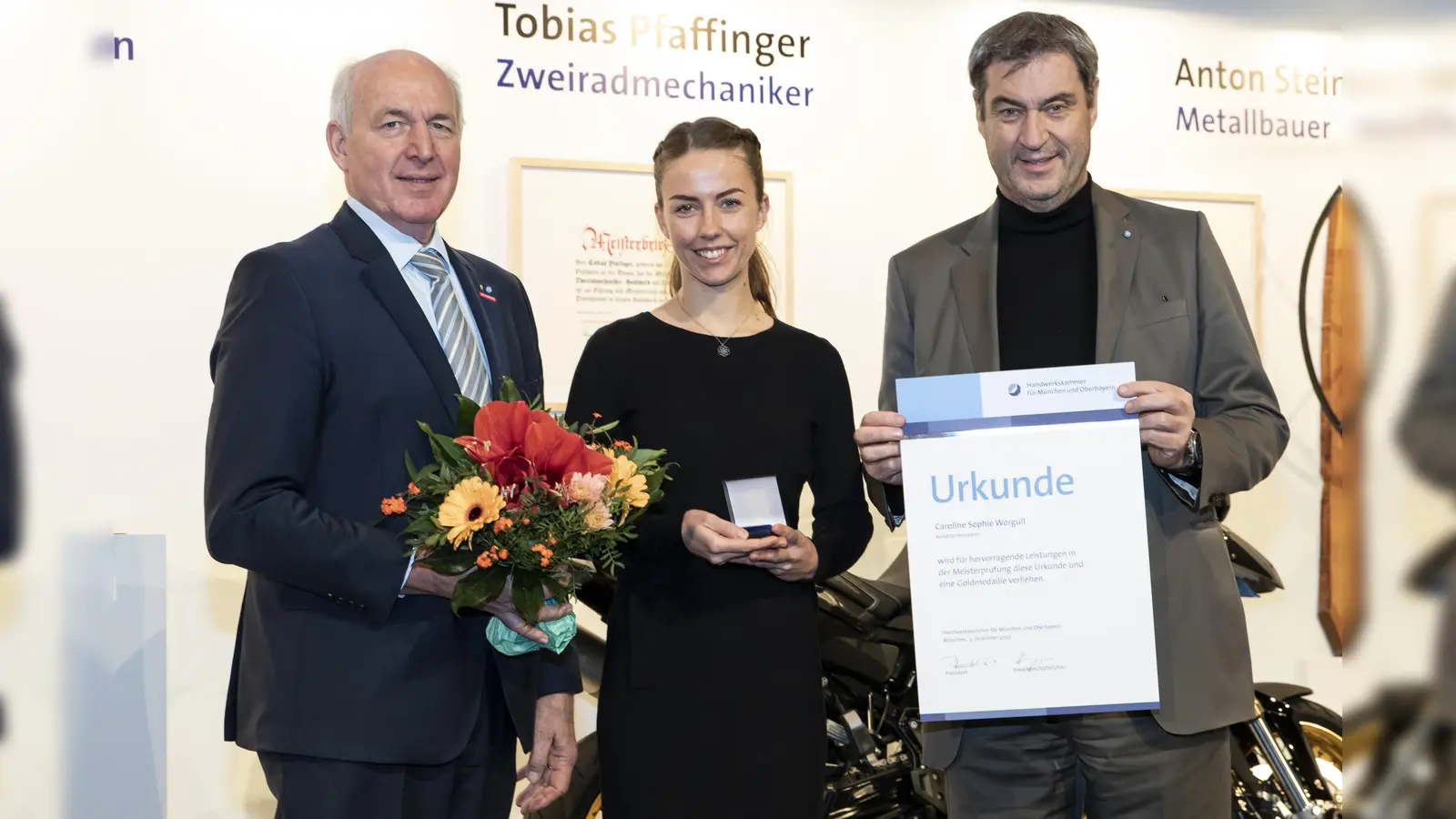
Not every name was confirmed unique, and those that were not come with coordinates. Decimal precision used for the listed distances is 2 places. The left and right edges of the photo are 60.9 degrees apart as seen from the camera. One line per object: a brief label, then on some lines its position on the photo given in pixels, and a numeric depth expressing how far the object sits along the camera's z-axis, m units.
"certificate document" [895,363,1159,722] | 2.11
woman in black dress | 2.39
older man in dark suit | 1.92
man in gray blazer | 2.18
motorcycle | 3.46
